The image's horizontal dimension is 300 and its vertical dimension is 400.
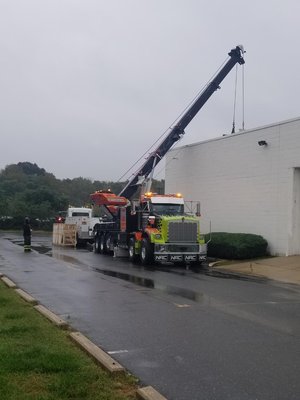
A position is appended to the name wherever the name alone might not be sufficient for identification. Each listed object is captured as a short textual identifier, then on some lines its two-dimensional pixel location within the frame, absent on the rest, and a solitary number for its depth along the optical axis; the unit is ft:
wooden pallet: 116.37
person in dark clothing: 94.17
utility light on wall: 78.33
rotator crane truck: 71.82
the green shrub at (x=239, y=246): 73.26
